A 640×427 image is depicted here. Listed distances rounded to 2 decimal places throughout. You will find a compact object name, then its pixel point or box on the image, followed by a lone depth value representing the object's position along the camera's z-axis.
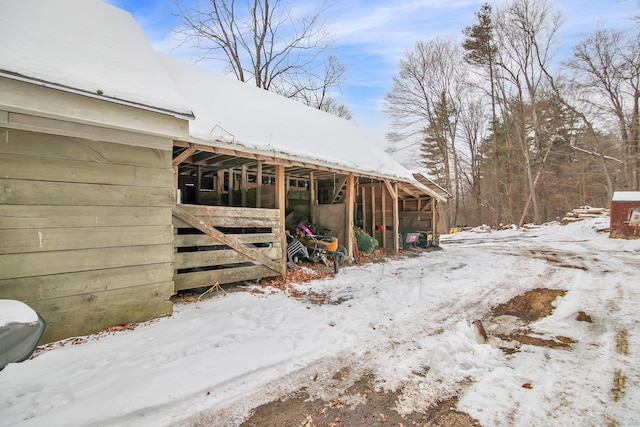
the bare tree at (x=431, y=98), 24.31
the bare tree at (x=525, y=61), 21.93
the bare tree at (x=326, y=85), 18.48
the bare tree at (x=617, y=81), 17.94
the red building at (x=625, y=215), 11.36
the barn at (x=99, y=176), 2.98
